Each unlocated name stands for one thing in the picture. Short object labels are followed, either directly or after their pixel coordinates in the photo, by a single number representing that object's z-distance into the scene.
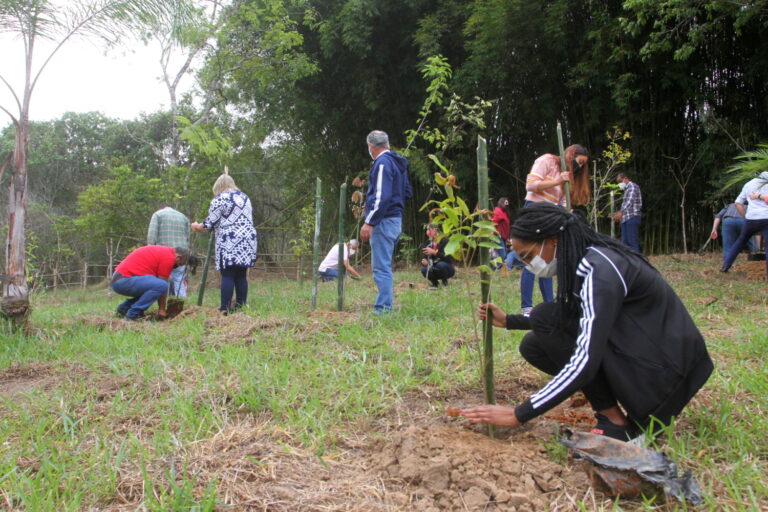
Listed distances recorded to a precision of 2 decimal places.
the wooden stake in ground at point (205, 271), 5.44
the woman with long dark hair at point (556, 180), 3.32
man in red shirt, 4.87
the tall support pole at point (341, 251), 4.63
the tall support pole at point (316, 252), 4.77
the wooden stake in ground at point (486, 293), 1.95
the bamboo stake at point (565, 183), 2.64
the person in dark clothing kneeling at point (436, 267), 6.97
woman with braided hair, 1.62
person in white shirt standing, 5.52
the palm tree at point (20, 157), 3.83
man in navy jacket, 4.19
